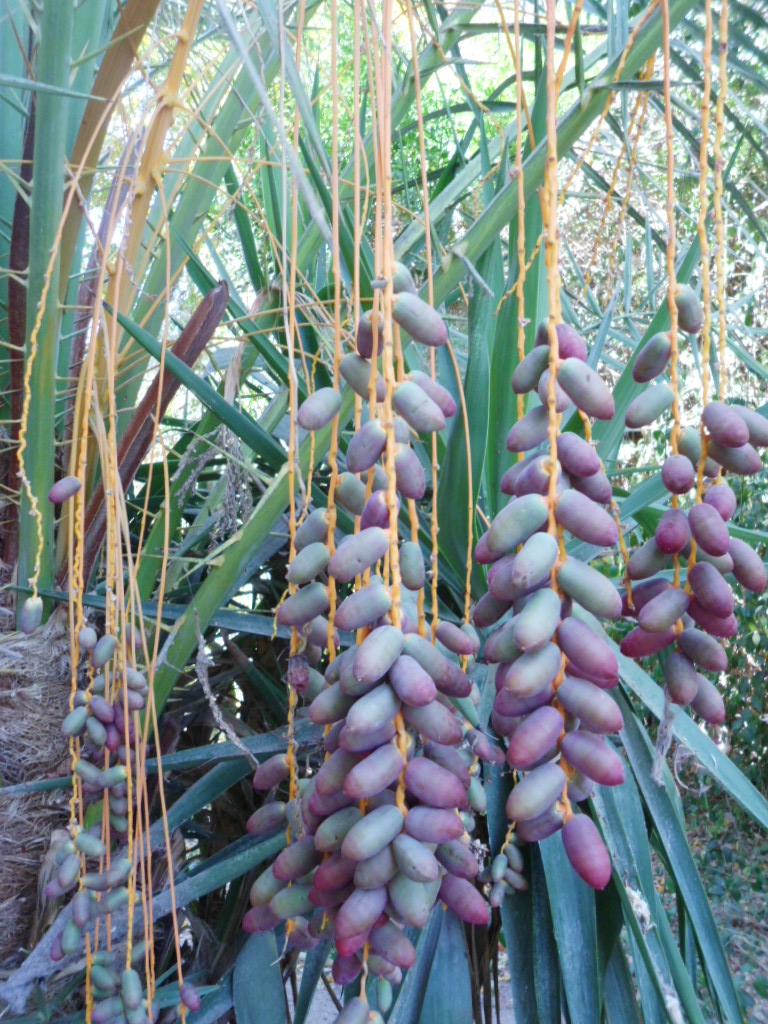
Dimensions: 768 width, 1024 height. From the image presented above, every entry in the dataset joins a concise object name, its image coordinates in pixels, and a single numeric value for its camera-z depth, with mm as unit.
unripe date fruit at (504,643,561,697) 383
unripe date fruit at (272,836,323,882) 494
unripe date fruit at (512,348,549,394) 445
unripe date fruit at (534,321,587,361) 436
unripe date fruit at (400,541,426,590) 478
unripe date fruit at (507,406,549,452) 450
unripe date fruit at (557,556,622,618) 411
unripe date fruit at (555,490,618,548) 404
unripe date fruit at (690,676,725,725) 468
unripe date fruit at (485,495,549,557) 408
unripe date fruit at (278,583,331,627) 525
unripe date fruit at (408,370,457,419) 477
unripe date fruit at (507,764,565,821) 385
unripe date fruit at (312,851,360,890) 437
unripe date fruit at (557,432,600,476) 424
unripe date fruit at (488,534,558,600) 390
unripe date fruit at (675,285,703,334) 472
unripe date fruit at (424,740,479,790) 461
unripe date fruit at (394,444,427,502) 448
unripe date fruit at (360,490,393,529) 429
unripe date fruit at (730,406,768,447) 476
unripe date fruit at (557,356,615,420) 421
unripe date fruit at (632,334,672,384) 491
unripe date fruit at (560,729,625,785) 398
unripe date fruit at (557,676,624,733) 394
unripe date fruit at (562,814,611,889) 392
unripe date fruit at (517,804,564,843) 417
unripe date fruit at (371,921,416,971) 433
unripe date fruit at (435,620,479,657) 518
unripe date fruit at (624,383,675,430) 481
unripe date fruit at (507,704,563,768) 382
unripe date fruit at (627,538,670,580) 485
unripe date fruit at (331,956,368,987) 461
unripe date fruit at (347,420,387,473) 429
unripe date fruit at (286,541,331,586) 509
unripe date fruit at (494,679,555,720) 406
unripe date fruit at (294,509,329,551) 531
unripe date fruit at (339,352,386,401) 474
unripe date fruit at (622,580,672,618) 481
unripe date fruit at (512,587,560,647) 380
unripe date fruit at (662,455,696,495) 450
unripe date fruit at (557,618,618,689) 398
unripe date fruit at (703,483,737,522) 460
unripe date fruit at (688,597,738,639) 457
